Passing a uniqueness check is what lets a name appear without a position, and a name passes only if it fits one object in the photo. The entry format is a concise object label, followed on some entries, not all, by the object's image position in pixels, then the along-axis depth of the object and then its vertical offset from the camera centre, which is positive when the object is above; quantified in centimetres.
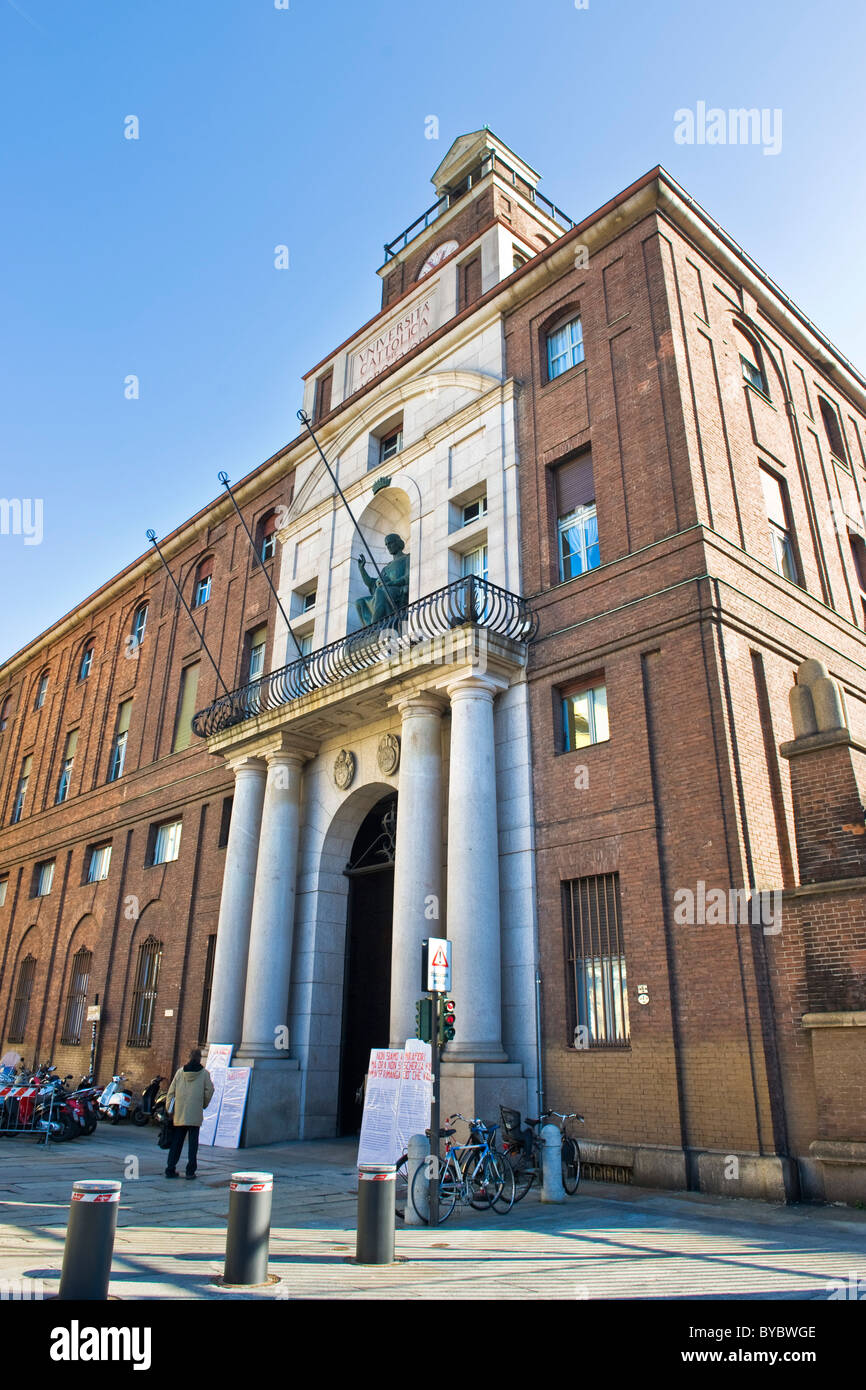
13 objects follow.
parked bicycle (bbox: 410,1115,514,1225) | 1075 -101
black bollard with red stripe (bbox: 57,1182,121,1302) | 608 -99
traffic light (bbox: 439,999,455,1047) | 990 +58
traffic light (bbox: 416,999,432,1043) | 984 +62
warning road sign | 1032 +122
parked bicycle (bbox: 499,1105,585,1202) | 1230 -83
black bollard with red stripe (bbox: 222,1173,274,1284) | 686 -101
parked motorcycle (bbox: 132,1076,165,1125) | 2112 -50
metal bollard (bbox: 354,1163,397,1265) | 771 -101
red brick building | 1238 +689
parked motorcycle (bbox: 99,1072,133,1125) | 2234 -49
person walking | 1329 -30
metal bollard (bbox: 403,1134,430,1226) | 994 -69
